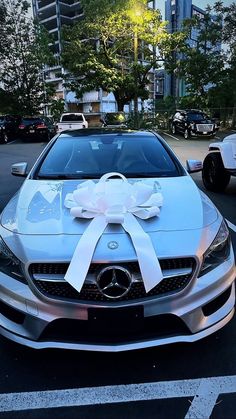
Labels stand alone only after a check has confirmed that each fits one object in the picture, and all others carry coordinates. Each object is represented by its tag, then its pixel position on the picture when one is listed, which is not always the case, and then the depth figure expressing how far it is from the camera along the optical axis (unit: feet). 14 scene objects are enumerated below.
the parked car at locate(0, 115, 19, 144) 78.12
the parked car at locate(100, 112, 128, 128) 89.32
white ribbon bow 7.72
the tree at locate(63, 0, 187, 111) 86.43
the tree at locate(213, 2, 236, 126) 91.97
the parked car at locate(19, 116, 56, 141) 81.00
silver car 7.79
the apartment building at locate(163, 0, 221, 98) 229.13
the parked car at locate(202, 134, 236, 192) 23.89
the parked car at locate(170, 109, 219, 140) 75.56
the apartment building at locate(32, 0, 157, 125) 226.99
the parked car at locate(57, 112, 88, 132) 74.69
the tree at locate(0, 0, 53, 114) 107.55
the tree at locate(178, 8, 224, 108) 96.78
